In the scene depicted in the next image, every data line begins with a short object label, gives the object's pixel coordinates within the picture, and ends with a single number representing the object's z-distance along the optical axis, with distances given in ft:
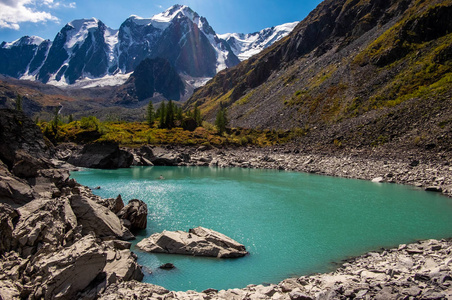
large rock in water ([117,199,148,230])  81.46
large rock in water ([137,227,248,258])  64.23
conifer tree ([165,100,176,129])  429.38
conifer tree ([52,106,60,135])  338.28
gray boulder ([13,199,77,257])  47.52
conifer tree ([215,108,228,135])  410.93
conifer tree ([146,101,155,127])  452.92
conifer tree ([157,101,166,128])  428.15
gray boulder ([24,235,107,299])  38.86
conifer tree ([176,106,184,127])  429.34
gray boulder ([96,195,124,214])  86.40
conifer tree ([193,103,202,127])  464.65
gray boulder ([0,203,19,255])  45.60
